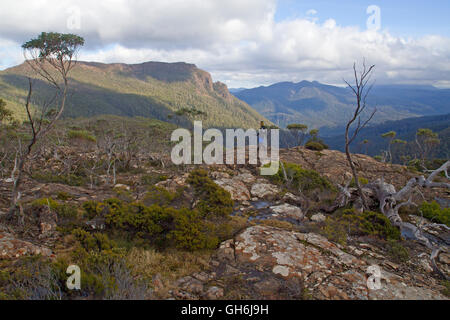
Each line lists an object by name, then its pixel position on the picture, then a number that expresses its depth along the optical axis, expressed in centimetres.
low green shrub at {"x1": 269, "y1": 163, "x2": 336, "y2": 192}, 1287
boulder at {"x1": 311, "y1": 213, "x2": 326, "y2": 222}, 891
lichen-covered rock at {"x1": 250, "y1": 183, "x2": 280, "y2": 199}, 1178
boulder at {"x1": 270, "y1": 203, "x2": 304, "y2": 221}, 924
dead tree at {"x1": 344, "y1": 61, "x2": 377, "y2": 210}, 746
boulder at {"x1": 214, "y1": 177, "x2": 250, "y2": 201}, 1129
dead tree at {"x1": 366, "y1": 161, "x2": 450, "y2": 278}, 779
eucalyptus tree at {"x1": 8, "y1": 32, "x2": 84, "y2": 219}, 805
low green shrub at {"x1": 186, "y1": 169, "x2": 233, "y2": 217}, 864
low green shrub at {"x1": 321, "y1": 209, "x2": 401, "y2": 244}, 723
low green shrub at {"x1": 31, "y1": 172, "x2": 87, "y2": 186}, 1245
